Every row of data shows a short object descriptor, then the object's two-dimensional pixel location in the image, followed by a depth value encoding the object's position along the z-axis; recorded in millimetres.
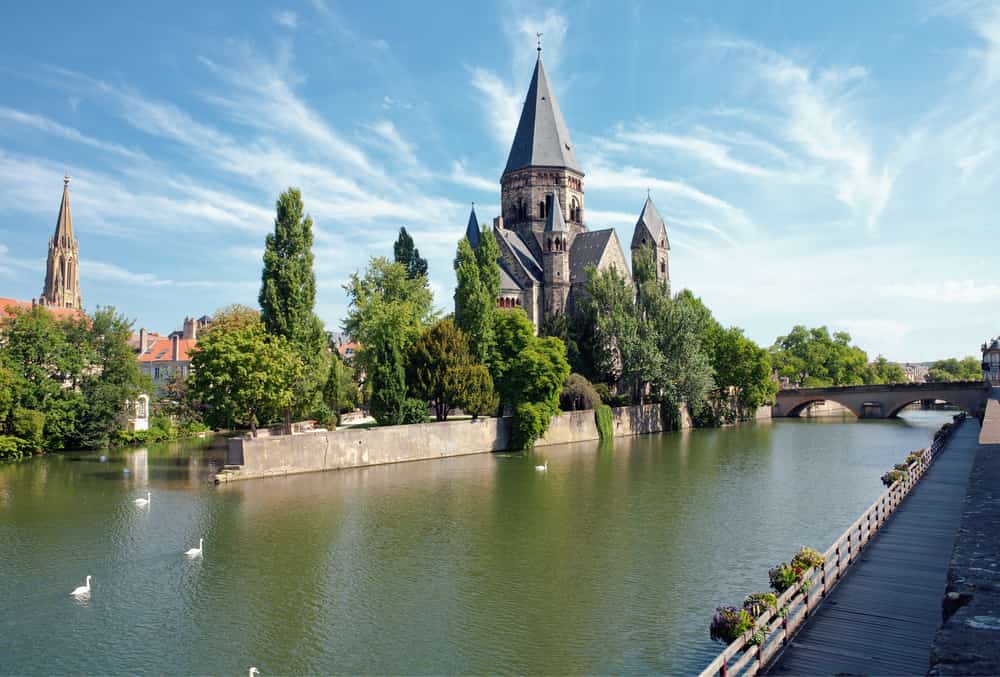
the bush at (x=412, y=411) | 43500
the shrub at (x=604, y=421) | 54000
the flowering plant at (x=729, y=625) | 11148
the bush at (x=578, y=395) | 53844
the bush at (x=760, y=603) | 11625
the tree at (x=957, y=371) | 136012
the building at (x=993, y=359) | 95625
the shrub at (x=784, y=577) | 13164
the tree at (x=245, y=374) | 36250
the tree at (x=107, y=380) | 49094
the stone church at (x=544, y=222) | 67875
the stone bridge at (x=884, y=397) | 67938
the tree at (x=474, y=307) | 48281
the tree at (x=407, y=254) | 62344
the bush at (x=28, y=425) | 43906
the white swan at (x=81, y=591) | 17077
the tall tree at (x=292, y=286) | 38406
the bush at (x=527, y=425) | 47406
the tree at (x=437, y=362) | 44406
